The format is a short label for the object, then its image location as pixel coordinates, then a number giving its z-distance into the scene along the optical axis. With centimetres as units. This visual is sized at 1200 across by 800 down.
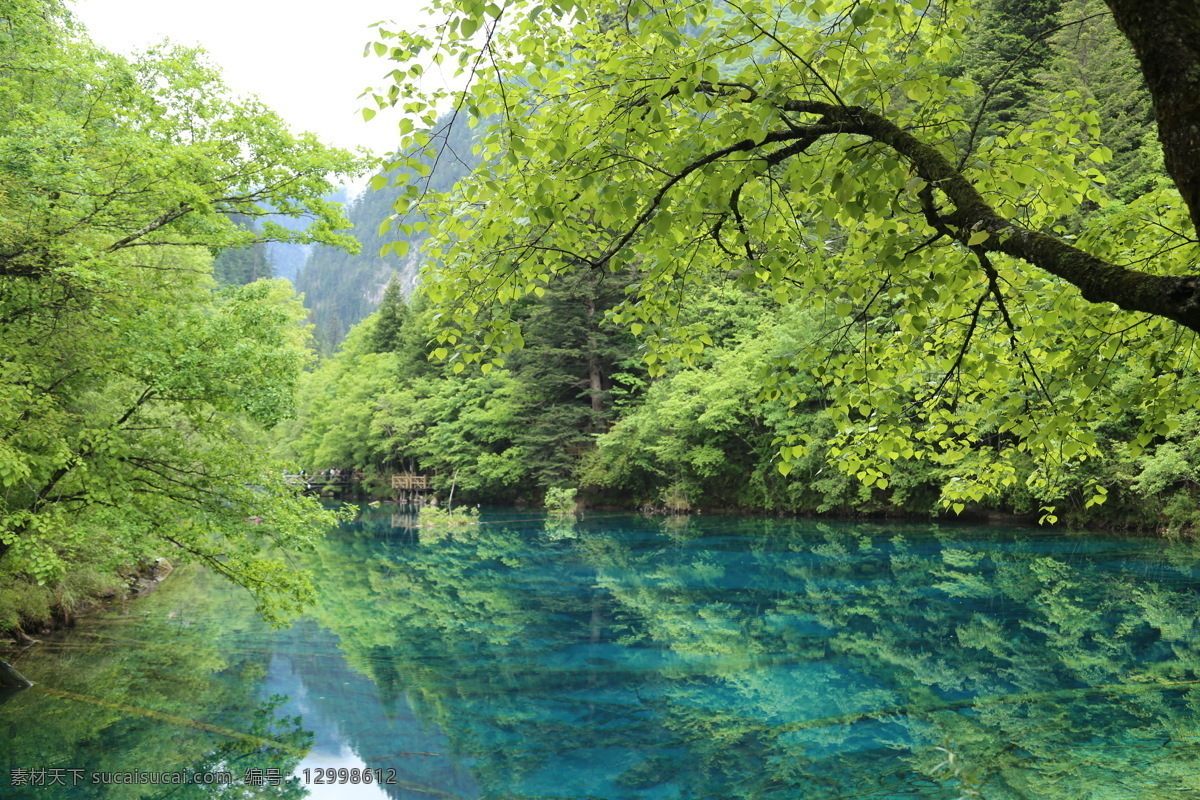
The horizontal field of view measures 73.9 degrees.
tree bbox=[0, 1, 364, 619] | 748
